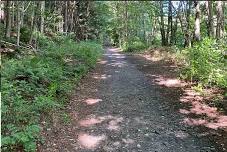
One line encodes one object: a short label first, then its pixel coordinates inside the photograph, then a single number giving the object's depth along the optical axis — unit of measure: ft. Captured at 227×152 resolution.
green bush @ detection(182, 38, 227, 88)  21.19
